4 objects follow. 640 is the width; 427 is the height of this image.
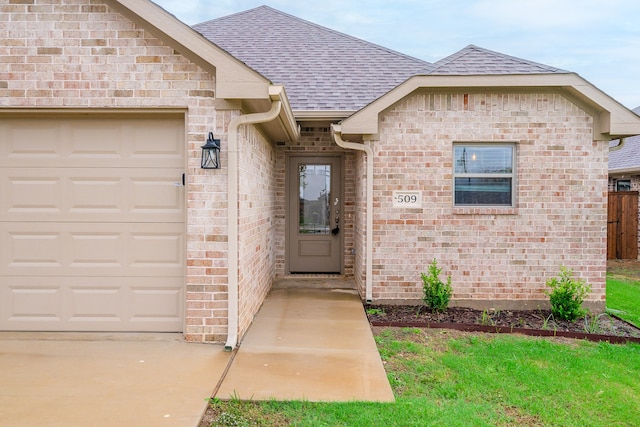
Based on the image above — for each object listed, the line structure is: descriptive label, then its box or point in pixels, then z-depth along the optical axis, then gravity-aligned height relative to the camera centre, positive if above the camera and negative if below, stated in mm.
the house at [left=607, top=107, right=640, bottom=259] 12133 -510
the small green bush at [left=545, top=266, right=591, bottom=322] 6016 -1363
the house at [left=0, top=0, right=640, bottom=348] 4488 +423
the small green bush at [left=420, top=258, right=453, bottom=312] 6254 -1311
